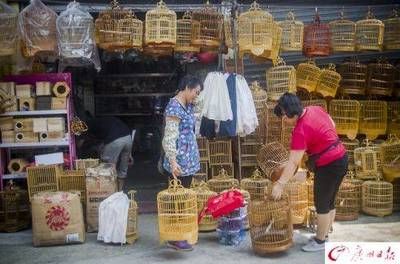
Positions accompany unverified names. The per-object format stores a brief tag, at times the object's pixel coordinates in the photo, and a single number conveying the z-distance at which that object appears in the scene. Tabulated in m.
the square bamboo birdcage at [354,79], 8.62
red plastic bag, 6.24
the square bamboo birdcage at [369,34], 8.05
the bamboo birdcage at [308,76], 8.26
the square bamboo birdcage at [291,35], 7.92
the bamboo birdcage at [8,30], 7.32
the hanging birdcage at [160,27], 7.39
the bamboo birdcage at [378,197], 7.68
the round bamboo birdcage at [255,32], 7.45
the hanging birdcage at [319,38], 8.09
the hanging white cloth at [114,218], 6.52
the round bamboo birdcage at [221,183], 7.47
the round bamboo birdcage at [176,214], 6.18
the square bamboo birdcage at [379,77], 8.67
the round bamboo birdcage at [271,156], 7.58
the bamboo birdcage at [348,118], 8.37
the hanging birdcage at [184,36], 7.75
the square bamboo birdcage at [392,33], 8.18
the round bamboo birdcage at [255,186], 7.36
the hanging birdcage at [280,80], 7.90
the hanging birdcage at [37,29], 7.36
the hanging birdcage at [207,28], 7.64
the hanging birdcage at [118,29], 7.45
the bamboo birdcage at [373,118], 8.52
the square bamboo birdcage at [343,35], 8.17
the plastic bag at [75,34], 7.38
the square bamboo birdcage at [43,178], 7.45
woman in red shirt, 5.77
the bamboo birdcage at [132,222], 6.62
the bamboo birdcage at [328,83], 8.26
